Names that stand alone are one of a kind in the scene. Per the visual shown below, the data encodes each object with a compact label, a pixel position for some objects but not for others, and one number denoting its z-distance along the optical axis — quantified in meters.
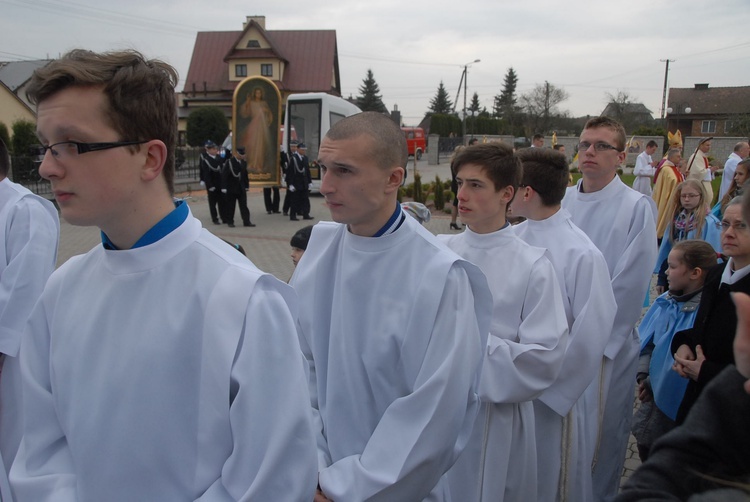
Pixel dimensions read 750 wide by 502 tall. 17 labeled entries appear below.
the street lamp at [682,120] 60.38
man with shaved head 2.02
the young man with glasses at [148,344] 1.52
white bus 21.14
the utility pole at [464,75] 44.27
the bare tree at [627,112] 51.19
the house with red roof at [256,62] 55.62
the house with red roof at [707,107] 61.59
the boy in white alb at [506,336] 2.76
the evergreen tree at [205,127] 38.19
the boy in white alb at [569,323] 3.09
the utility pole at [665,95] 50.84
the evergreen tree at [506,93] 88.94
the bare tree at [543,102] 60.25
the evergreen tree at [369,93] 79.38
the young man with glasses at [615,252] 3.82
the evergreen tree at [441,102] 91.00
